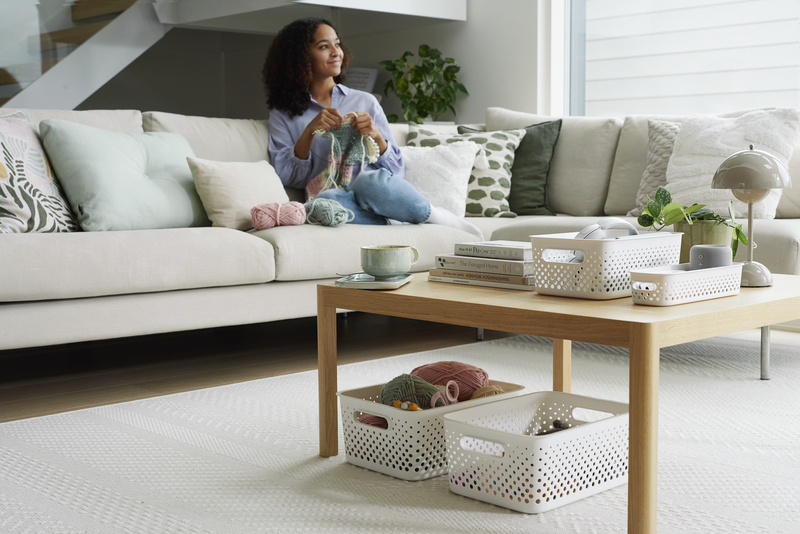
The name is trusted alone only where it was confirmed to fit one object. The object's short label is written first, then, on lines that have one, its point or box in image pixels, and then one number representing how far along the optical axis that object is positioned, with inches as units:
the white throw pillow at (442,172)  135.9
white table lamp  60.0
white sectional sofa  83.8
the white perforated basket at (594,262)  54.2
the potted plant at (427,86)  187.9
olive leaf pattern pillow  142.3
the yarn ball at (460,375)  67.5
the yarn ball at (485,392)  66.1
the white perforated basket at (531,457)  53.6
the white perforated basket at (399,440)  60.3
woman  126.3
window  152.0
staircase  167.9
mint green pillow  102.4
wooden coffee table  44.8
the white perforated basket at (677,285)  50.8
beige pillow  110.2
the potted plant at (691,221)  65.3
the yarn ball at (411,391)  63.4
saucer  62.2
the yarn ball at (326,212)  110.7
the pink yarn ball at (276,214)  108.2
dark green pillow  145.0
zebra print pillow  94.0
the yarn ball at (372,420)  64.4
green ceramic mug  62.6
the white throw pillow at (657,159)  126.0
